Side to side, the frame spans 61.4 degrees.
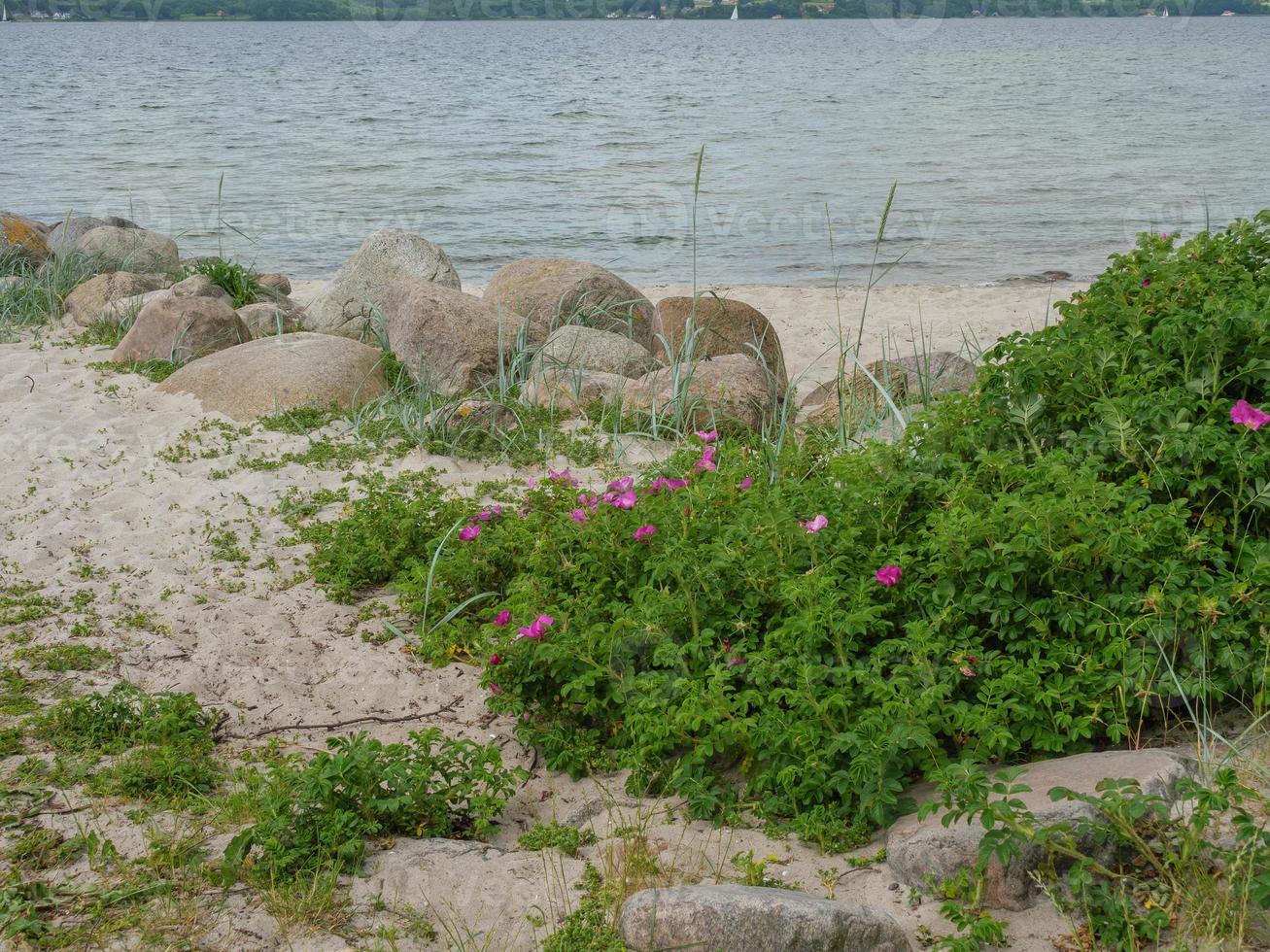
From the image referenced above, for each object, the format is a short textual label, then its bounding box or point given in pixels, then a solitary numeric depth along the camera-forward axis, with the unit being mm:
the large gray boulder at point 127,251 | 10875
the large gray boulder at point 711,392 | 6387
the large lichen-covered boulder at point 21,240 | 11172
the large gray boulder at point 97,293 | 9578
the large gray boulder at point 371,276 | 9117
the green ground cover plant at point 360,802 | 2887
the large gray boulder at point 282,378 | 7203
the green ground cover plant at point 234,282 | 9609
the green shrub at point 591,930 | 2611
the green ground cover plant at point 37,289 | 9500
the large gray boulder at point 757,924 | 2498
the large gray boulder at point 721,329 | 7801
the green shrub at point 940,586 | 3041
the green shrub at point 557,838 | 3026
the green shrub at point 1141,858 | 2400
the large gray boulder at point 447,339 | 7496
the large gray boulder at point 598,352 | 7605
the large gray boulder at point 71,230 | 11469
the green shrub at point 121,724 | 3514
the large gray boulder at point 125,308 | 9164
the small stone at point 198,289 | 9102
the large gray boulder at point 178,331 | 8172
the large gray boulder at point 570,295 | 8445
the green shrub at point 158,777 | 3236
